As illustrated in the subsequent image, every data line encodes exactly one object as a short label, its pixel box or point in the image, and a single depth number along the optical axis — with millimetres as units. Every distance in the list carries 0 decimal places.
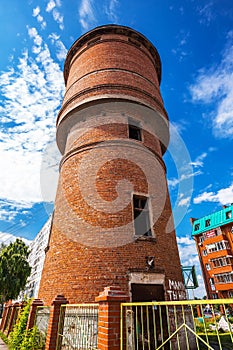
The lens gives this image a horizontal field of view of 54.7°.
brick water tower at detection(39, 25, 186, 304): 6992
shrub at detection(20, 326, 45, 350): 6402
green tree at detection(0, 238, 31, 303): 19125
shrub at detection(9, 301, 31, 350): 7564
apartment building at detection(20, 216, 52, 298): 52950
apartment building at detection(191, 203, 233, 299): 31766
